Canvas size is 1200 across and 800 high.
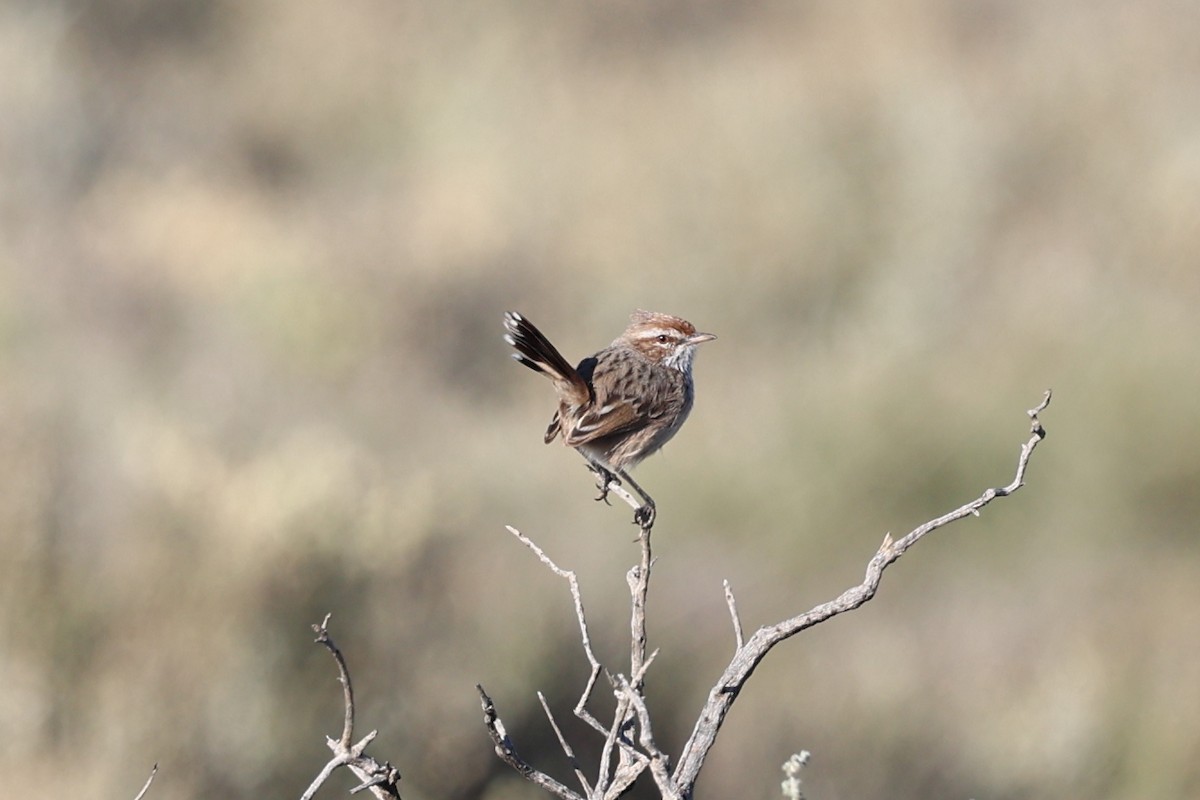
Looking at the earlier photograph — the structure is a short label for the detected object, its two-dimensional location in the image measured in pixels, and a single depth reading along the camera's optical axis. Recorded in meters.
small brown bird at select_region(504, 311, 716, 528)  9.27
